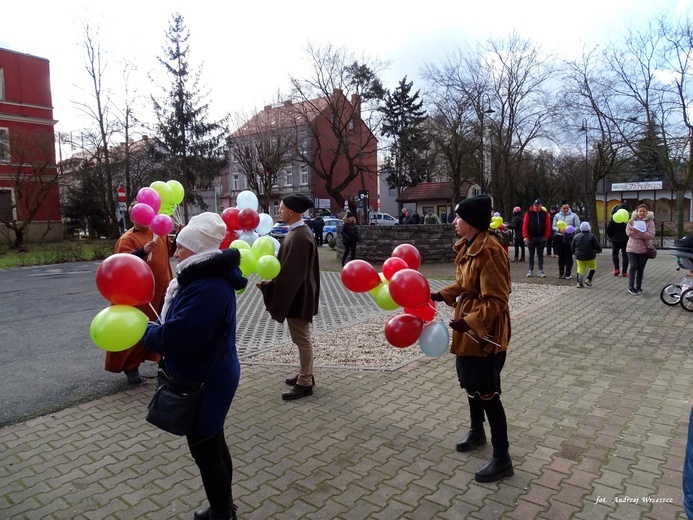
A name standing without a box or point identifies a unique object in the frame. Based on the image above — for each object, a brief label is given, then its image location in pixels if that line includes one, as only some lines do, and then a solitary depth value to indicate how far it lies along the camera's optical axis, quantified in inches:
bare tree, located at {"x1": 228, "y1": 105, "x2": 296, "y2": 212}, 1529.3
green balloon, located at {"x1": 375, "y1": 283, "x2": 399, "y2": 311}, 142.5
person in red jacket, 487.5
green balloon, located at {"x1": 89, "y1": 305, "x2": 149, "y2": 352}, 103.7
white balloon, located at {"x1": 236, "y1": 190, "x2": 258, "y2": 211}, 188.9
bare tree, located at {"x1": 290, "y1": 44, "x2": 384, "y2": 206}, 1417.3
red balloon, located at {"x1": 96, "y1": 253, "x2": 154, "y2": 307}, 107.0
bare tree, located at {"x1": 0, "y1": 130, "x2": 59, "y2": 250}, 994.7
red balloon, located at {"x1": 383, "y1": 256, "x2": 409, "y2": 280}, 147.9
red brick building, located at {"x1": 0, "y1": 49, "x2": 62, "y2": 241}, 1005.8
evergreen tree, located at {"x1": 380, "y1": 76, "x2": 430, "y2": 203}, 1777.8
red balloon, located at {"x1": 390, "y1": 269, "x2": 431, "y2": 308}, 127.9
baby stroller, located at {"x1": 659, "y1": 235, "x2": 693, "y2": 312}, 329.4
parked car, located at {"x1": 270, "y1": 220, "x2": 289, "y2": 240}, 1122.5
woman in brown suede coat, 118.7
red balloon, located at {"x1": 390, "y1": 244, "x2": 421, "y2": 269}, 151.1
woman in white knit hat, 94.3
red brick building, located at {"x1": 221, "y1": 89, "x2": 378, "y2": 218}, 1472.7
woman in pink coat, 374.9
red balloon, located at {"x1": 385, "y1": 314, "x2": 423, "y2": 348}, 130.6
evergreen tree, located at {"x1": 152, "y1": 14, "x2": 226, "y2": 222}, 1396.4
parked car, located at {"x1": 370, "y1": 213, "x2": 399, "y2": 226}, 1643.2
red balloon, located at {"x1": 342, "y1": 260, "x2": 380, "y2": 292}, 146.3
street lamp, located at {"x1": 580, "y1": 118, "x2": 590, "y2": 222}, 908.0
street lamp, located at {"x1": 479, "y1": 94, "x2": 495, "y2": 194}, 1035.7
